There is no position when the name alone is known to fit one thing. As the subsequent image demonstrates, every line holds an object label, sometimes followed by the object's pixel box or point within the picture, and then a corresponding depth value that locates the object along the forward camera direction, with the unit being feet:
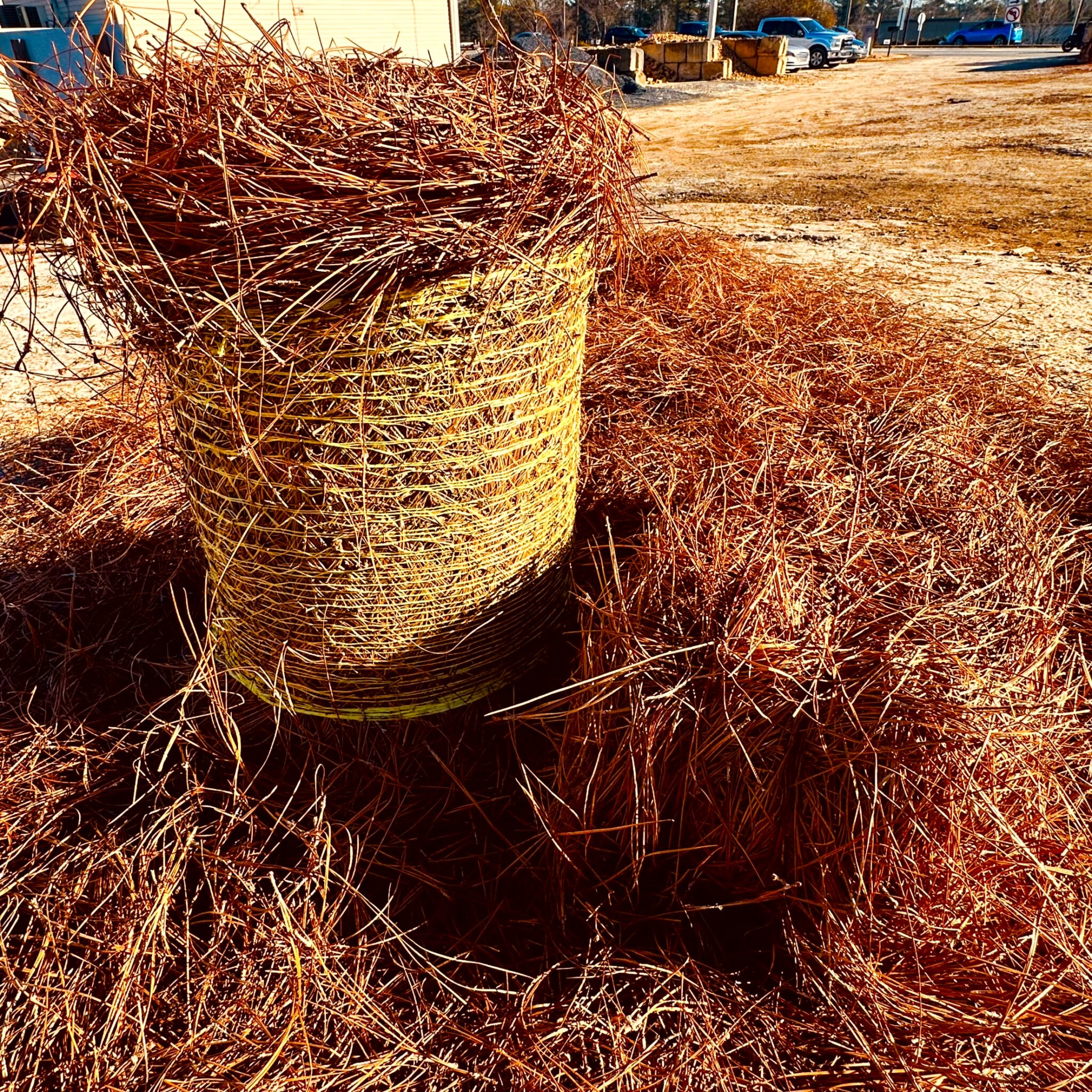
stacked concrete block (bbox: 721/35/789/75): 64.59
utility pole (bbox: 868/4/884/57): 114.07
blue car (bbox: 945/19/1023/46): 106.01
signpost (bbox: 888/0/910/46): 126.72
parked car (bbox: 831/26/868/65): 80.38
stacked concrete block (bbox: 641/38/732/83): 61.57
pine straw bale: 3.77
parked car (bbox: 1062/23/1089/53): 73.72
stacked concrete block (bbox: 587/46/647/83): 58.29
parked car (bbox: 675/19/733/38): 86.02
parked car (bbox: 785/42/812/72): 69.62
